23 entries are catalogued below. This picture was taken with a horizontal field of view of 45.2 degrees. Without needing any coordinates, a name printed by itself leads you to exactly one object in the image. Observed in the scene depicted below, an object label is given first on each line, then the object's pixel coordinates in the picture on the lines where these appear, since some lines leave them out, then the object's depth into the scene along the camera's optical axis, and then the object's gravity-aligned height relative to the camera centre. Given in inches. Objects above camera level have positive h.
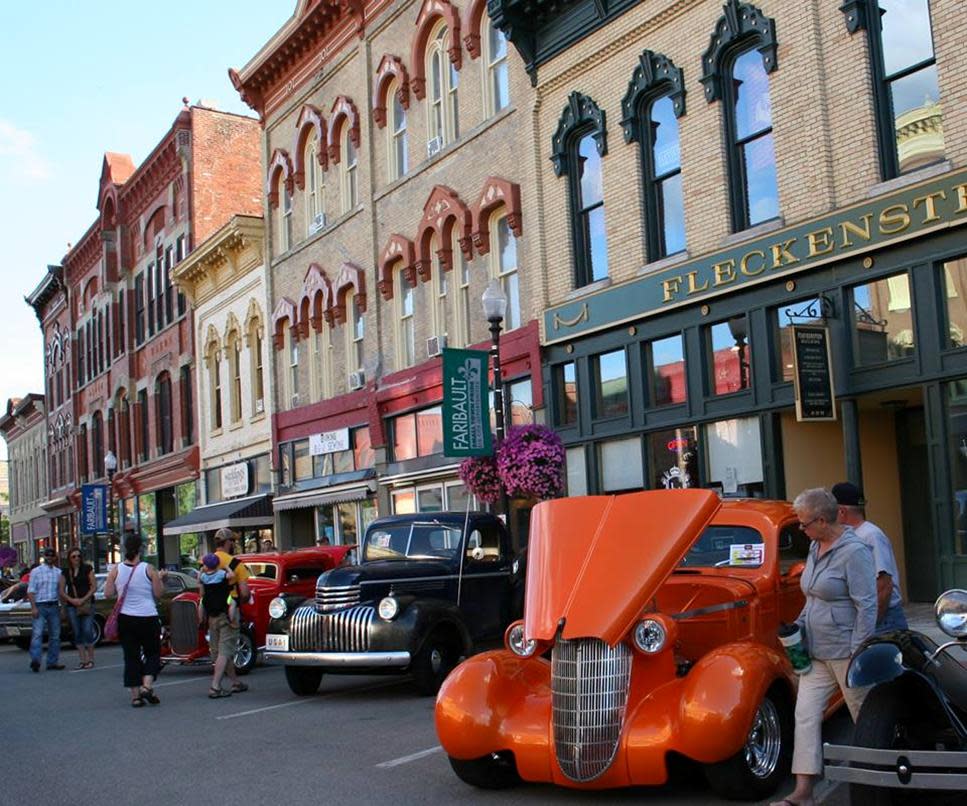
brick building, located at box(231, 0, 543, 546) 882.8 +233.9
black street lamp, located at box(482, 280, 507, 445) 642.8 +103.1
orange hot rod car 264.1 -43.7
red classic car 598.5 -42.3
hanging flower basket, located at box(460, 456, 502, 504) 690.8 +15.3
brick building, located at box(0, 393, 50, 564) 2429.9 +134.7
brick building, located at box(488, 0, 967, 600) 561.3 +134.5
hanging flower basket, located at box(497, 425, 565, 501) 656.4 +21.7
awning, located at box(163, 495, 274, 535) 1226.6 +5.2
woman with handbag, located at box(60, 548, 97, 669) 710.5 -42.8
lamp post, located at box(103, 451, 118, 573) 1320.1 +64.3
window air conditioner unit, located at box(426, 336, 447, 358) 944.9 +131.9
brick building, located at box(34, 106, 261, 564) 1475.1 +325.2
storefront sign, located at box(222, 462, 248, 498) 1307.0 +45.4
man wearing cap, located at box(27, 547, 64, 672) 698.8 -45.4
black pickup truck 464.4 -40.2
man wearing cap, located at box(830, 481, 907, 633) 257.6 -17.6
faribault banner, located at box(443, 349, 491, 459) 704.4 +62.9
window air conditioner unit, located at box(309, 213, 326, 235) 1146.0 +288.5
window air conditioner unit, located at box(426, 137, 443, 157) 957.8 +298.6
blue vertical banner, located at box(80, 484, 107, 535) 1474.0 +26.1
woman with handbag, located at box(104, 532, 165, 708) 490.0 -38.6
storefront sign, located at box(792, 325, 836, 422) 585.3 +55.2
